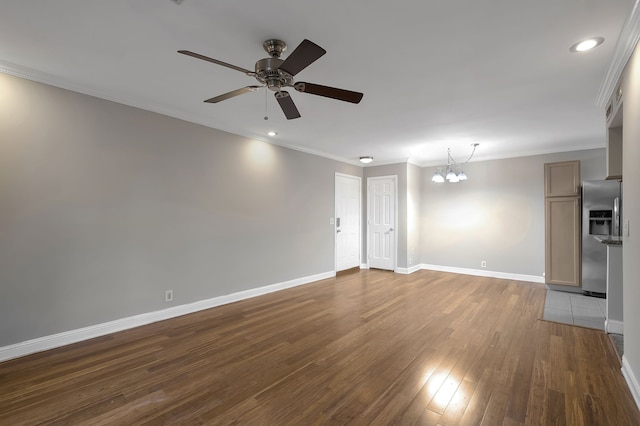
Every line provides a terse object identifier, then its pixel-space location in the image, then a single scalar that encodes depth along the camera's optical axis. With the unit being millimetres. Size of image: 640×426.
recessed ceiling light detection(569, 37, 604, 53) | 2033
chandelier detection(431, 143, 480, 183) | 5395
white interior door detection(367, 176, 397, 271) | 6383
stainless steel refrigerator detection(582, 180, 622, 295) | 4281
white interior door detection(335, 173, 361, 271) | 6199
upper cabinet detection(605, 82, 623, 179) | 2729
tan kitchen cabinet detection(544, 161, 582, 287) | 4617
